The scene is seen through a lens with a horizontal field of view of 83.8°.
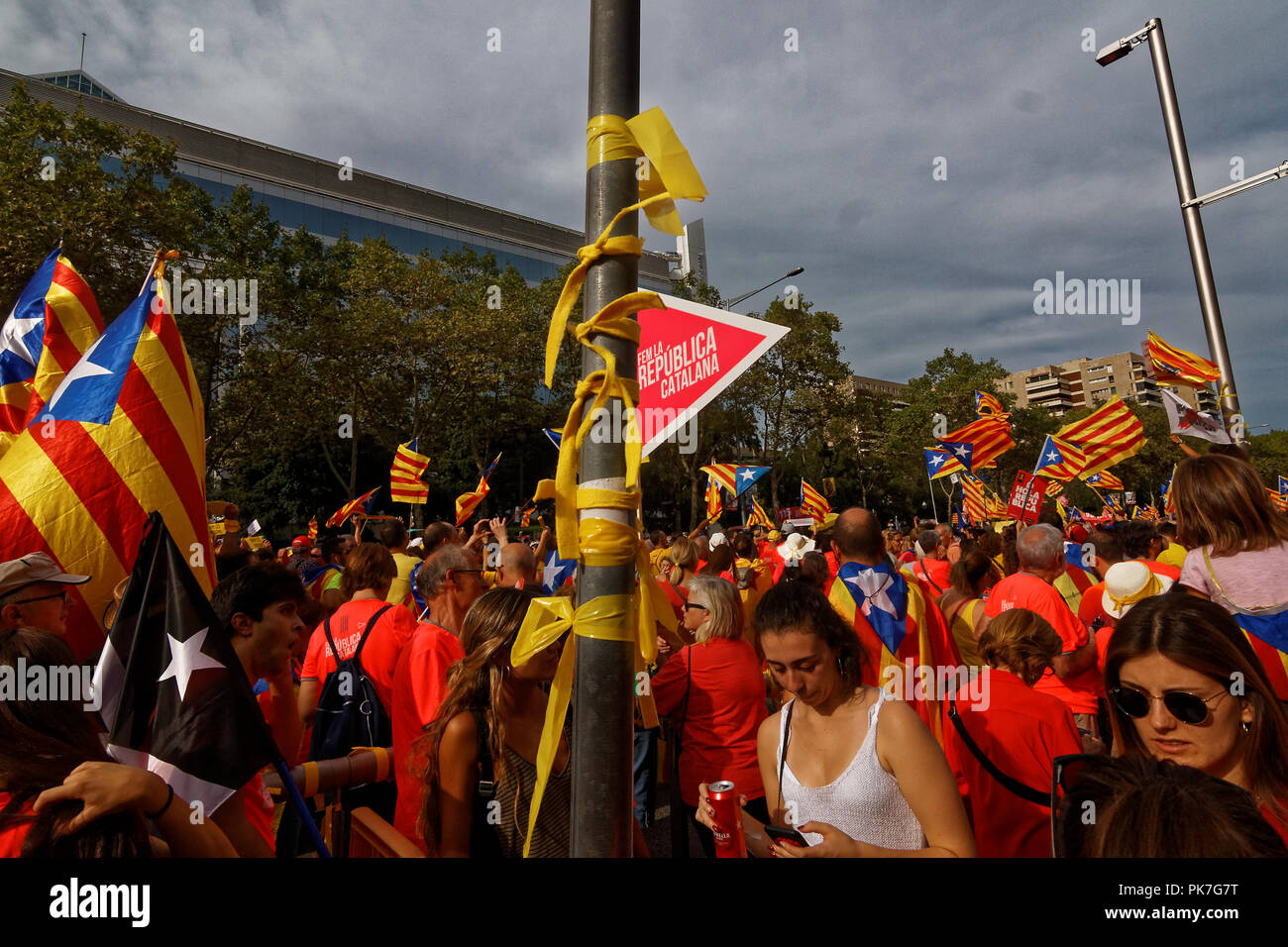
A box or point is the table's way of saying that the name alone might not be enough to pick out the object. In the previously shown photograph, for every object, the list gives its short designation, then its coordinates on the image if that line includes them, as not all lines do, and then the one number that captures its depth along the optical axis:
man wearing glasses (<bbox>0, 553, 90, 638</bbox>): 2.64
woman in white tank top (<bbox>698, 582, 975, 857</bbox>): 2.04
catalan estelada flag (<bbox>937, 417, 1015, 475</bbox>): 12.23
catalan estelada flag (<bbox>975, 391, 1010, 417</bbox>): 13.66
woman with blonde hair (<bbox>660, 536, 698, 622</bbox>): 6.68
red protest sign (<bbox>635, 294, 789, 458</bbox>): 1.84
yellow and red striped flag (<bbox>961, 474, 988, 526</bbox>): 16.94
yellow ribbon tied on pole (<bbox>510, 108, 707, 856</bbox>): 1.53
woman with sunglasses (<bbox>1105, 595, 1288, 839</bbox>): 1.92
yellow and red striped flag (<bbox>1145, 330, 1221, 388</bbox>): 7.14
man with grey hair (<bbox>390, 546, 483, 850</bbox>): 2.78
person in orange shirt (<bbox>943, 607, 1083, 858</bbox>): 2.49
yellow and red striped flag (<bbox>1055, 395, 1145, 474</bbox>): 10.01
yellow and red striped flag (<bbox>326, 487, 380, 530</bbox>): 11.66
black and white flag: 1.77
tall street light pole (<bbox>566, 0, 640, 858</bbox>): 1.47
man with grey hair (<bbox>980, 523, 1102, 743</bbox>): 3.80
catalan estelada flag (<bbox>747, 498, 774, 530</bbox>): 13.77
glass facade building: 43.94
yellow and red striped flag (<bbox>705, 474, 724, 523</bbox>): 13.38
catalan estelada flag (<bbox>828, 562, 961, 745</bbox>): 3.75
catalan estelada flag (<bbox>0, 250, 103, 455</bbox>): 4.68
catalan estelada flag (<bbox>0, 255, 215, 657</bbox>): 3.19
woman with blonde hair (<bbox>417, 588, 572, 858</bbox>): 2.36
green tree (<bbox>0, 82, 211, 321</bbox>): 14.90
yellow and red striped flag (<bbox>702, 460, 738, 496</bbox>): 12.23
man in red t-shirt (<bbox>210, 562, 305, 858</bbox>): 2.69
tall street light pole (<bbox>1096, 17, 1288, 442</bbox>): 6.86
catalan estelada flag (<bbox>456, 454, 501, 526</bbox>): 10.88
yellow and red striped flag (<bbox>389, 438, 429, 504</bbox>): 12.37
